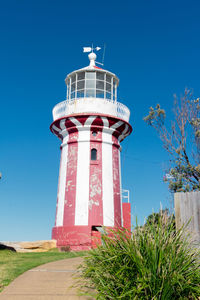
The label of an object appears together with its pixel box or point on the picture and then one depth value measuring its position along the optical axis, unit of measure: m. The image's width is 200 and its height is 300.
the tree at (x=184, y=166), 12.24
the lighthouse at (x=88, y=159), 17.92
